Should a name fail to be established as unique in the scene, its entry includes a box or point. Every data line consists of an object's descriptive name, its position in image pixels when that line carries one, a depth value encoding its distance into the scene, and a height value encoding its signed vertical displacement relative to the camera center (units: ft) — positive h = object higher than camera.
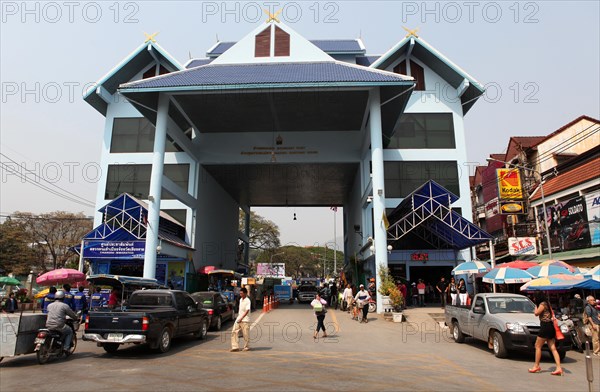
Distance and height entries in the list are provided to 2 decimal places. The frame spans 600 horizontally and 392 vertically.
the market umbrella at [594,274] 41.98 +1.34
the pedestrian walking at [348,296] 71.10 -1.61
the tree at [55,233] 157.17 +19.61
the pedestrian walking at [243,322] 38.39 -3.32
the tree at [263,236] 230.27 +26.87
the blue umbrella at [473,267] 64.34 +2.98
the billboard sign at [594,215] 68.33 +11.81
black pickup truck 34.91 -3.10
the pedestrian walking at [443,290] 79.18 -0.62
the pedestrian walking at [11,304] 76.01 -3.38
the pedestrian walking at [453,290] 64.34 -0.62
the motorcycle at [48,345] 31.83 -4.58
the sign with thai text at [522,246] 83.35 +8.09
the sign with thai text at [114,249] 79.25 +6.72
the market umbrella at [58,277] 62.49 +1.20
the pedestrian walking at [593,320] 39.27 -3.03
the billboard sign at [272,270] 167.94 +6.34
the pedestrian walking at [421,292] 82.33 -1.04
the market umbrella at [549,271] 46.37 +1.79
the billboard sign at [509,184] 96.22 +23.28
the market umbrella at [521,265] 55.16 +2.89
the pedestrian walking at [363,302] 61.62 -2.25
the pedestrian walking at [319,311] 46.50 -2.69
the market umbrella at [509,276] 50.03 +1.31
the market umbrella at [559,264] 48.63 +2.65
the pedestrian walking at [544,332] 31.07 -3.33
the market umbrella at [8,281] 91.81 +0.89
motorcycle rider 33.81 -2.69
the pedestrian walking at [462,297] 64.88 -1.57
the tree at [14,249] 147.74 +12.68
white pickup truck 34.96 -3.27
